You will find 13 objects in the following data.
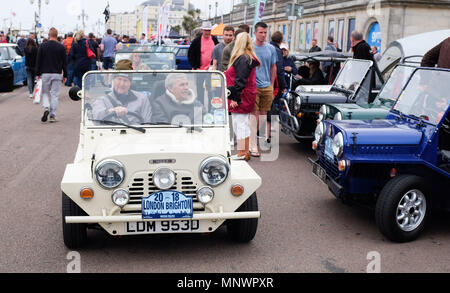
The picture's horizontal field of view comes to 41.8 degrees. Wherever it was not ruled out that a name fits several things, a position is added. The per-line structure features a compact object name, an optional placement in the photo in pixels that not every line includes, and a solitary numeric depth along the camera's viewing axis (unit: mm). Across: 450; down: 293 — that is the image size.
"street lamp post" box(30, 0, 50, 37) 55844
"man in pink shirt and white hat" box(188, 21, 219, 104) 12539
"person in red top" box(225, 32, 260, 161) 8547
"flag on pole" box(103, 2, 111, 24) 33750
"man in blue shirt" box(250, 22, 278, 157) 9422
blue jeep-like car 5445
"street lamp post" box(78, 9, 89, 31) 80500
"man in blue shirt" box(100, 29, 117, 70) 21172
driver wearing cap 5527
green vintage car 7867
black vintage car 9586
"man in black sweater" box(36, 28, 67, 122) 12992
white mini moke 4719
